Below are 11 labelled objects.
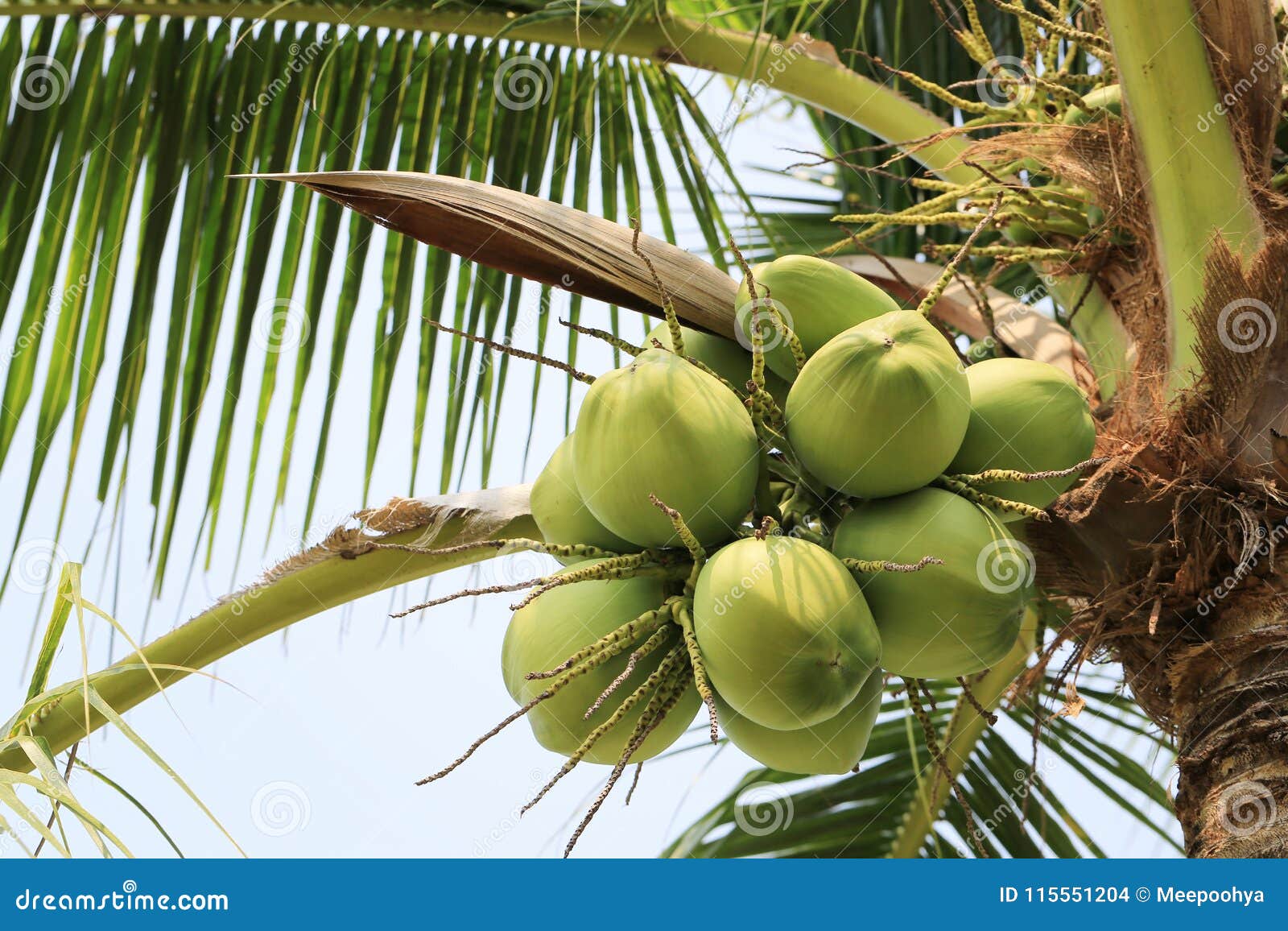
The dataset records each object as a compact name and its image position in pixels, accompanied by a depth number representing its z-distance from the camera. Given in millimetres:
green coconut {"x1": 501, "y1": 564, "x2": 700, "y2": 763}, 3150
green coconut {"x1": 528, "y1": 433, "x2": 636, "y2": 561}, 3224
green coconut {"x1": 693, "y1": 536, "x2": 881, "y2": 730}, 3030
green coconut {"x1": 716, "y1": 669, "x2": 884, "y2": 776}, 3179
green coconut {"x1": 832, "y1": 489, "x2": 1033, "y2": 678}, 3095
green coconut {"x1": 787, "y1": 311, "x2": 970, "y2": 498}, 3093
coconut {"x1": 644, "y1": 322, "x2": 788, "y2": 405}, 3287
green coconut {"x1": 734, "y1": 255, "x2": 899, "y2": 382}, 3236
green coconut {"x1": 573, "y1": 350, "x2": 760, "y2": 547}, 3081
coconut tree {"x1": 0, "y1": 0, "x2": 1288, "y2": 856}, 3255
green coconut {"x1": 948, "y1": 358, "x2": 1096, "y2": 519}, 3195
